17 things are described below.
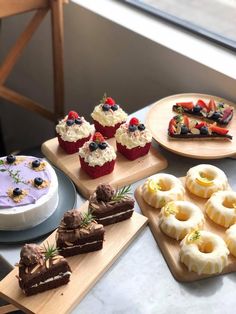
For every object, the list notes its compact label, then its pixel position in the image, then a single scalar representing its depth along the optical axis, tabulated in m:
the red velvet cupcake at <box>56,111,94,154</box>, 1.36
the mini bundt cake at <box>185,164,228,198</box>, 1.26
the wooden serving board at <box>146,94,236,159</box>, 1.37
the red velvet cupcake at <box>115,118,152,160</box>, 1.35
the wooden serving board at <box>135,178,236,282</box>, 1.09
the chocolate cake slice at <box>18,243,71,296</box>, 1.01
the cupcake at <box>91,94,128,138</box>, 1.43
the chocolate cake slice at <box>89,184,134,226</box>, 1.16
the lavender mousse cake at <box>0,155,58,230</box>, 1.16
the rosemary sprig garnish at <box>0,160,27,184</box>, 1.21
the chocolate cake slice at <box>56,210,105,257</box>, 1.08
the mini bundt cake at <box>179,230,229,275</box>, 1.07
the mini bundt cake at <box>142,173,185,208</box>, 1.23
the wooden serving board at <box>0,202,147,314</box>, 1.02
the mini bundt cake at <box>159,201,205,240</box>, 1.15
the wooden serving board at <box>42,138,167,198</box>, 1.31
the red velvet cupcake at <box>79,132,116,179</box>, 1.28
